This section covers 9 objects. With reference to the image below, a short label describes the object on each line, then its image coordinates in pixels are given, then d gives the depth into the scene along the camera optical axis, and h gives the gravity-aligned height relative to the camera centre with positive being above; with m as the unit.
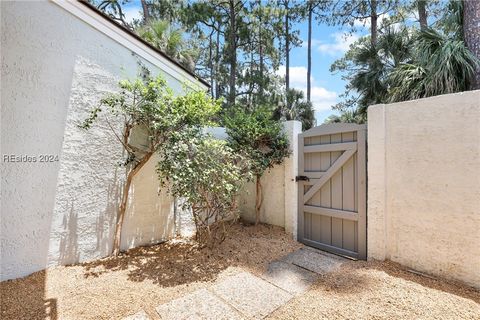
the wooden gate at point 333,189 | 3.61 -0.15
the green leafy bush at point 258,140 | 4.45 +0.73
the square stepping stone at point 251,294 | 2.41 -1.37
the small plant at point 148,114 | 3.39 +0.90
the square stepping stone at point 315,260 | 3.34 -1.26
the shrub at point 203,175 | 3.24 +0.00
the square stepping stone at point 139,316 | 2.25 -1.42
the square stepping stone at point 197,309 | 2.30 -1.40
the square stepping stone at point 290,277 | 2.86 -1.33
